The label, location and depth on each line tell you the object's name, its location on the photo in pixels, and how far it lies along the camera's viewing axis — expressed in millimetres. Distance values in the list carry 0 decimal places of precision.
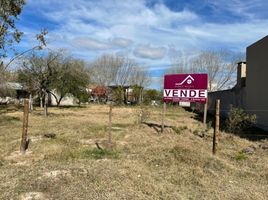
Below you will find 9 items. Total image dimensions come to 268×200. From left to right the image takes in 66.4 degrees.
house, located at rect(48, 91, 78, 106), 32286
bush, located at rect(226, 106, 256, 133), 8339
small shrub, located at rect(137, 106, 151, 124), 10927
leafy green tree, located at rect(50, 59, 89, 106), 19022
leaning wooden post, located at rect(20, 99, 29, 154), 5485
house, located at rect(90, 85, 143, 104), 37969
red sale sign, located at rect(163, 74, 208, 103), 8232
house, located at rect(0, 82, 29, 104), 26311
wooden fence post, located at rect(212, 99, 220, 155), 5748
